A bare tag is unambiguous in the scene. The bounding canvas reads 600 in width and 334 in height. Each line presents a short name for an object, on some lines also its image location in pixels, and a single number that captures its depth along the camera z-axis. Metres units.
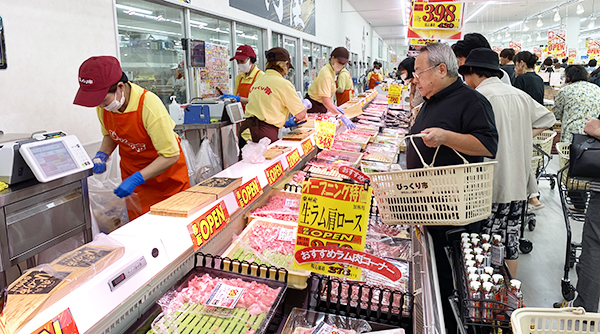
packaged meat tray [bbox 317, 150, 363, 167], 4.13
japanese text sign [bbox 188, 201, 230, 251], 1.78
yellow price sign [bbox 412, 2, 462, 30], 8.59
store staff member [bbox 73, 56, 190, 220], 2.35
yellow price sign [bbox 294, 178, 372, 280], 1.58
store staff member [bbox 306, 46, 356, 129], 5.87
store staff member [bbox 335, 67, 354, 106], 8.30
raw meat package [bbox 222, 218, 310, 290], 1.92
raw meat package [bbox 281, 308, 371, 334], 1.68
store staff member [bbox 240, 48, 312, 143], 3.96
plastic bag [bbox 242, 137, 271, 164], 2.84
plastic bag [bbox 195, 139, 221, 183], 4.54
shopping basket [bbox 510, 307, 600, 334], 1.23
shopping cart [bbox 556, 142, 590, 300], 3.29
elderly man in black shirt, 2.10
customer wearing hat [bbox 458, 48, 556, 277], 2.78
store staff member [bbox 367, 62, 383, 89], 14.84
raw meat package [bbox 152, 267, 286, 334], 1.56
